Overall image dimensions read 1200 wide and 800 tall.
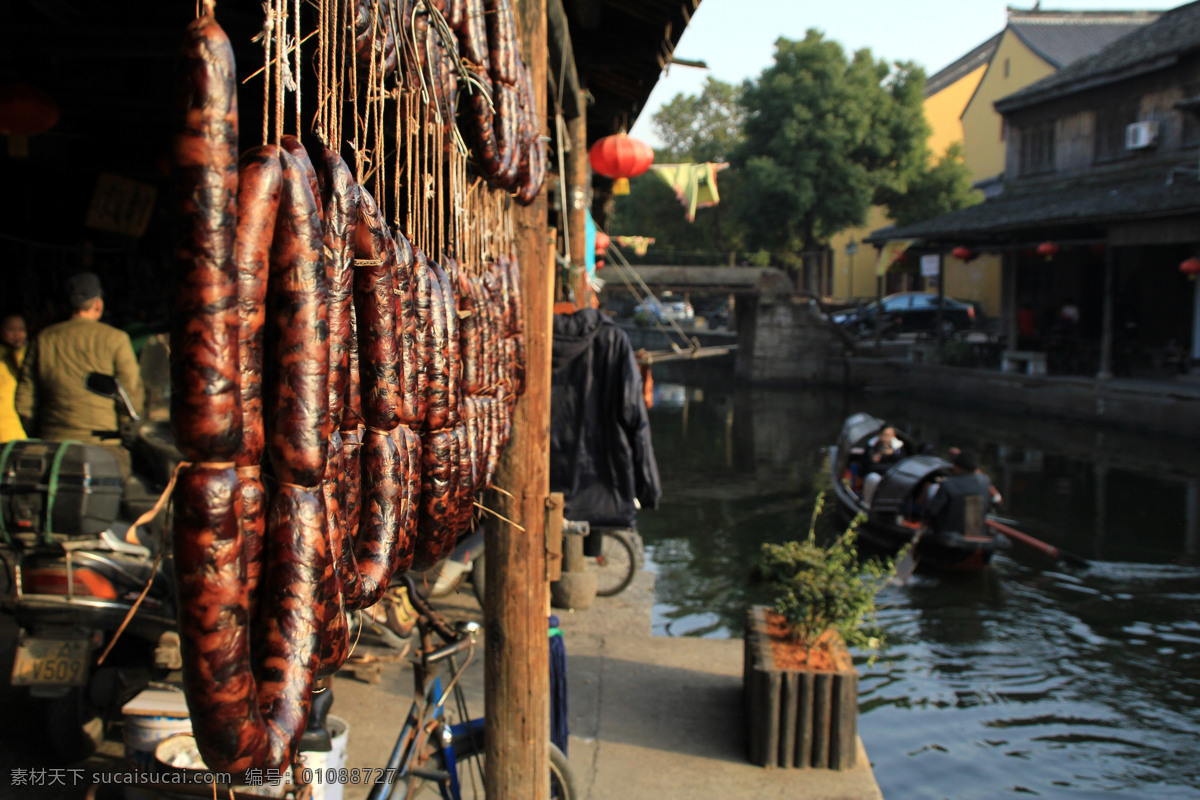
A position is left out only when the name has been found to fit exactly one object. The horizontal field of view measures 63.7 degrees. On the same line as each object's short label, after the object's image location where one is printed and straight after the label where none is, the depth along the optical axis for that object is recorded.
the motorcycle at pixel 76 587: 4.06
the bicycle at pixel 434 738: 3.43
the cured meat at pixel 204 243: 1.02
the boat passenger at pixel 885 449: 13.46
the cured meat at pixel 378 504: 1.60
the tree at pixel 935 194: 32.66
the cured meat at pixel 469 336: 2.33
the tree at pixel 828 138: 32.09
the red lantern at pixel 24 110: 5.87
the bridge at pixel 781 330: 30.84
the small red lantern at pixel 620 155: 9.91
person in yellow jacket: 5.52
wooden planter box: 4.93
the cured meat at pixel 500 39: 2.80
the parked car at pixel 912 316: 32.47
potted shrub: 4.94
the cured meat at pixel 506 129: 2.76
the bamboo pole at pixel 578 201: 6.78
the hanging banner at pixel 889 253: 28.31
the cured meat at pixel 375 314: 1.51
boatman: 10.84
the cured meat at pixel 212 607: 1.04
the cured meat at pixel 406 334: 1.65
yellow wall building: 33.88
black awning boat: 10.97
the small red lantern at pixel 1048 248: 22.31
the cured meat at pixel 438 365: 1.90
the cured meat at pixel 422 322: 1.82
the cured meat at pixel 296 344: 1.20
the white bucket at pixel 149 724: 3.50
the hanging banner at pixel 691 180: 15.36
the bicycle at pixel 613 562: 8.39
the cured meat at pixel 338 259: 1.30
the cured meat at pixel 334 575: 1.28
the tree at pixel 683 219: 36.88
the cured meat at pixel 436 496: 1.94
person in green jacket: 5.37
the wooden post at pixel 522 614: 3.31
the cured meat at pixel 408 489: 1.68
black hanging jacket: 5.60
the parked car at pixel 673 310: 38.50
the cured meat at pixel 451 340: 1.98
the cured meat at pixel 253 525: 1.12
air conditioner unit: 22.33
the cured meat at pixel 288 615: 1.18
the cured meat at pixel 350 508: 1.41
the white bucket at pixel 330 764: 3.30
